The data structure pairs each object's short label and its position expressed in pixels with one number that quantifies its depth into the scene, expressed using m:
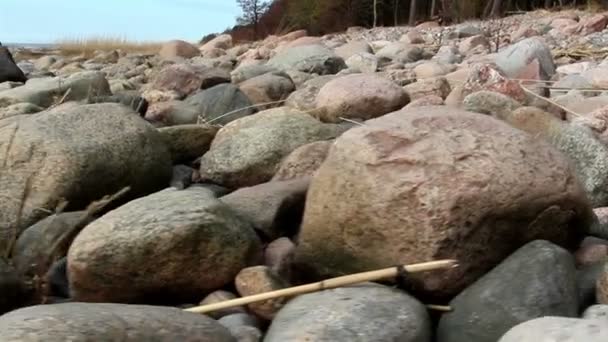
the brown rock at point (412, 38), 12.42
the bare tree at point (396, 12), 21.67
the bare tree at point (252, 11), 24.17
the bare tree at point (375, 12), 20.89
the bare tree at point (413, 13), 19.95
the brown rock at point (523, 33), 10.82
